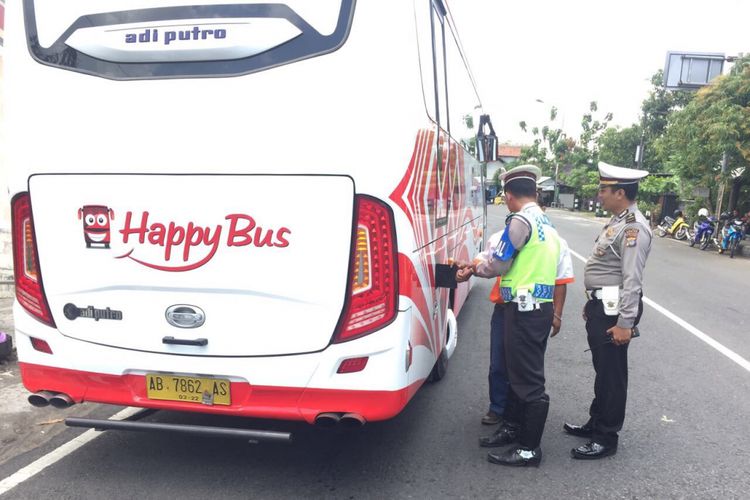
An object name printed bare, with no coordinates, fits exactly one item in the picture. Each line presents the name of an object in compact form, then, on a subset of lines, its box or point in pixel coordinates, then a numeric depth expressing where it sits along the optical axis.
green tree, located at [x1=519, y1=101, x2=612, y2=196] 46.16
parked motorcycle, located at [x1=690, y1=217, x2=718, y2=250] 17.03
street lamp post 52.56
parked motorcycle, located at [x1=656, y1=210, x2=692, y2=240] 20.08
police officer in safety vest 3.23
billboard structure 17.09
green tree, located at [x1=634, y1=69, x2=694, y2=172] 33.91
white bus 2.60
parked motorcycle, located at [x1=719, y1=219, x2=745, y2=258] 15.43
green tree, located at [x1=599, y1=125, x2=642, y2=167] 37.41
